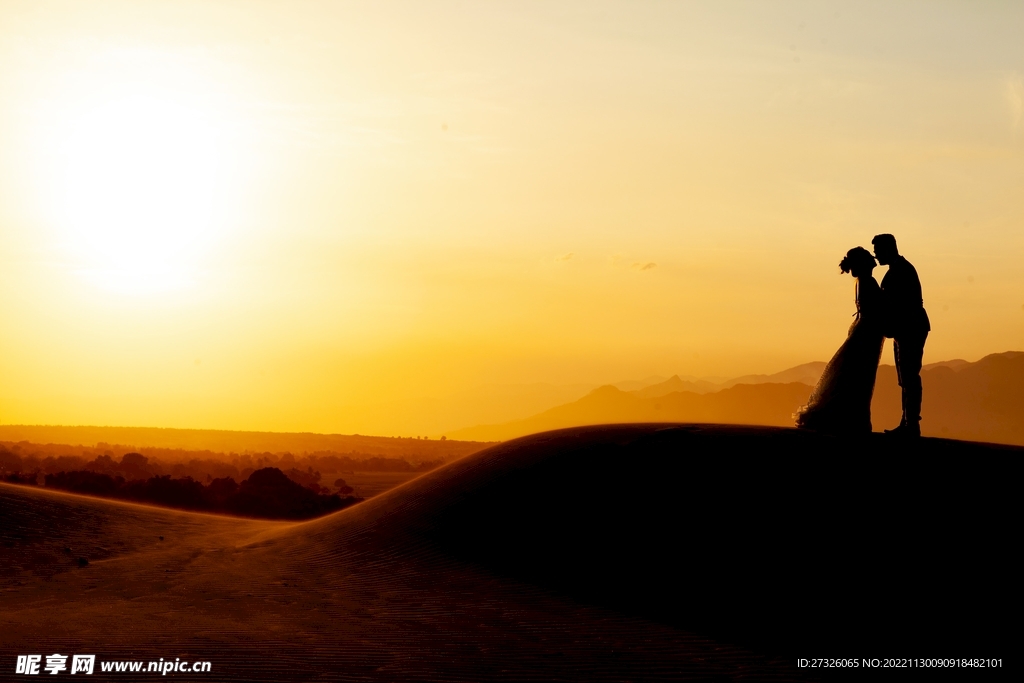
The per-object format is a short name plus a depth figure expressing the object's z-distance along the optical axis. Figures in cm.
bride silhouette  1677
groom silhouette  1642
